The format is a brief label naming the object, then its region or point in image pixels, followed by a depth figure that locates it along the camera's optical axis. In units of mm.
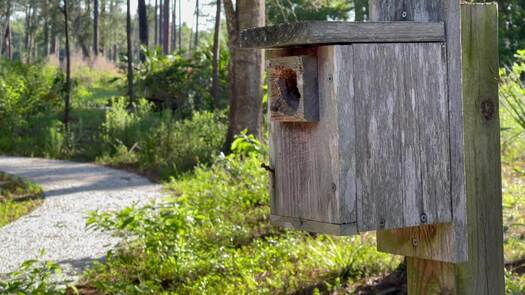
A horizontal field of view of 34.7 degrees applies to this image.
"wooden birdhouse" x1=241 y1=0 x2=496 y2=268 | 2408
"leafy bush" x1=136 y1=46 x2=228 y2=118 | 17422
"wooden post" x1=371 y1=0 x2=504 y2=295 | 2676
